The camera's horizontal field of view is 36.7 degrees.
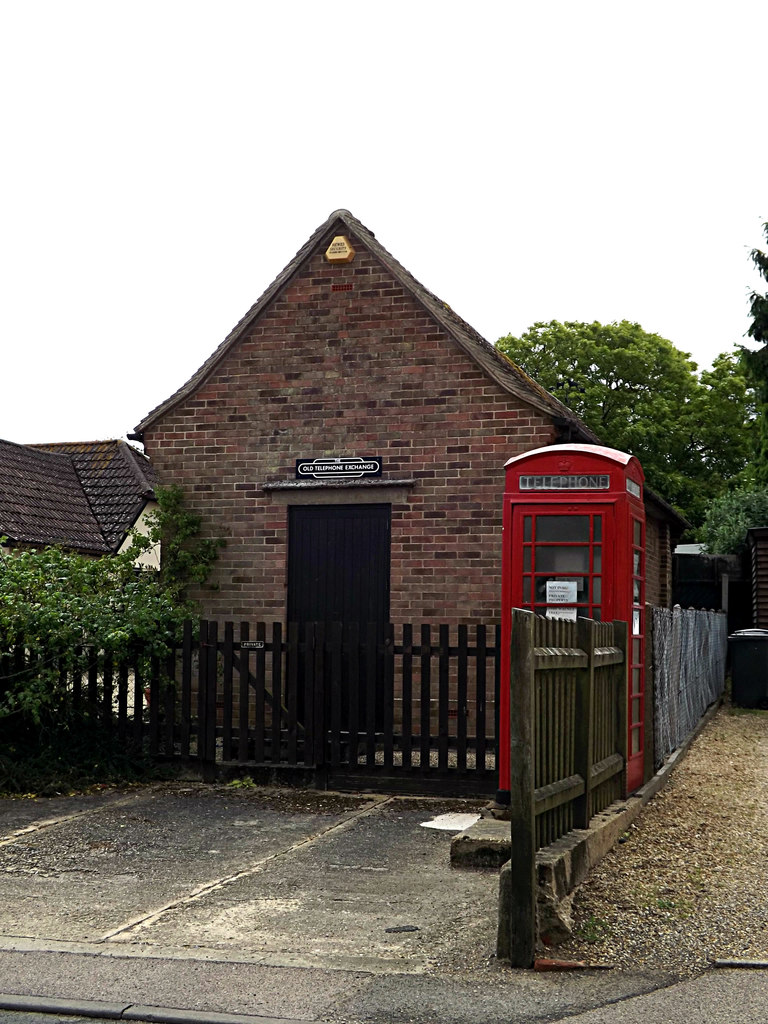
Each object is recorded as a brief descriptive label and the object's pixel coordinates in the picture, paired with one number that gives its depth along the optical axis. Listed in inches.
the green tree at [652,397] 1749.5
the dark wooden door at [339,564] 467.8
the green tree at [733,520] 1069.8
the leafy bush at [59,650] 392.8
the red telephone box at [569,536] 326.6
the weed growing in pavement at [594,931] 221.3
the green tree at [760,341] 1320.1
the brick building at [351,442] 456.1
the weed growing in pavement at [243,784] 394.3
